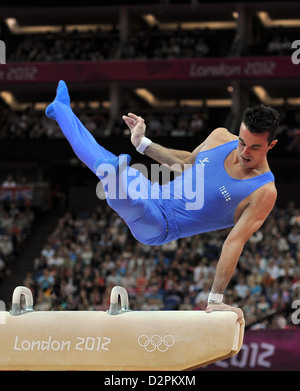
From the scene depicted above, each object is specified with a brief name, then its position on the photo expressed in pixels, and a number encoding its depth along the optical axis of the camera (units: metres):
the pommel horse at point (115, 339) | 10.78
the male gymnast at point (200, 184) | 11.22
